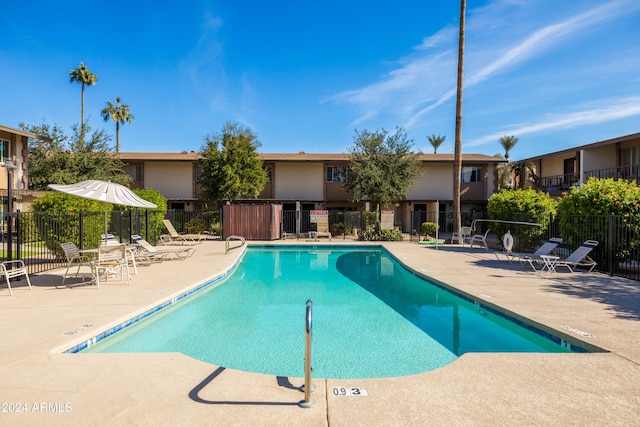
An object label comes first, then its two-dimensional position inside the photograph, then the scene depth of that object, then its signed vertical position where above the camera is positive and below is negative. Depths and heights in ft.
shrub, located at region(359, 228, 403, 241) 70.03 -3.75
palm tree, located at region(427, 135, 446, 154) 172.24 +37.03
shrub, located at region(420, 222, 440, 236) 75.31 -2.65
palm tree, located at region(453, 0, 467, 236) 62.69 +15.49
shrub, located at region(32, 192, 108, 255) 36.24 -0.96
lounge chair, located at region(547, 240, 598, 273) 32.07 -3.66
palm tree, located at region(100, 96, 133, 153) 140.56 +39.88
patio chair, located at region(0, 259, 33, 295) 23.47 -4.03
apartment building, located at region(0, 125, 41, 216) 63.26 +10.27
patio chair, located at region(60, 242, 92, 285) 27.17 -3.02
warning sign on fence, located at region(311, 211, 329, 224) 74.02 +0.07
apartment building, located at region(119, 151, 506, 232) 92.58 +9.09
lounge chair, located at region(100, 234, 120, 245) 31.17 -2.45
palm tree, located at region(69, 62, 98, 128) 121.19 +47.21
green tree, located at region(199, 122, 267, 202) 74.23 +10.62
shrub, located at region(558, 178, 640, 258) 32.37 +0.69
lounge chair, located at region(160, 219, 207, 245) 55.88 -4.14
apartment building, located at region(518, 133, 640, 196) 68.49 +12.01
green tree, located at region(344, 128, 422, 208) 69.92 +9.89
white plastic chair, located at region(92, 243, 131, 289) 26.86 -3.73
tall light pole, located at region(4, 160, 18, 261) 26.20 -0.13
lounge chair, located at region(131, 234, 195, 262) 37.06 -4.14
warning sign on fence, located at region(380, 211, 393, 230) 69.05 -0.68
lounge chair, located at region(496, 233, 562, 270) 35.29 -3.43
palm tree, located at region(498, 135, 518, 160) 149.20 +31.61
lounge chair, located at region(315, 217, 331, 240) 71.10 -2.37
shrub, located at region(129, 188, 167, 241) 55.52 +0.11
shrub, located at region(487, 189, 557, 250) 46.83 +0.74
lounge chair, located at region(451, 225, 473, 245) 60.59 -3.26
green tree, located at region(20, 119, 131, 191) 81.05 +12.77
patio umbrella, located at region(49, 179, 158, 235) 26.73 +1.70
